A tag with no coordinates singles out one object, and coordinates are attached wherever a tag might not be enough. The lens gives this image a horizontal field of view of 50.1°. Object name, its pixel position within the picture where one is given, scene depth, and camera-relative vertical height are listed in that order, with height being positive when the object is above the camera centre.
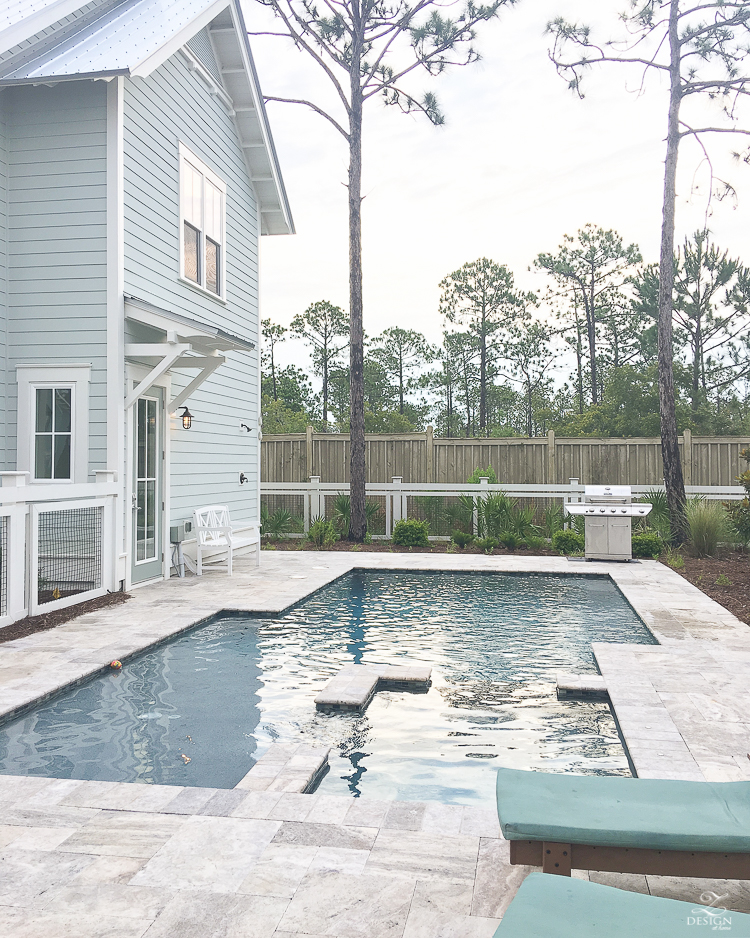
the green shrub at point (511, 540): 12.95 -0.89
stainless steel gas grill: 11.47 -0.54
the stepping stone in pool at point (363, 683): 4.93 -1.30
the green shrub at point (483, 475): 14.41 +0.18
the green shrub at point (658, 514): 12.94 -0.50
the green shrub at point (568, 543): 12.56 -0.92
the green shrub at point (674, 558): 11.20 -1.10
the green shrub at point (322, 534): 13.79 -0.83
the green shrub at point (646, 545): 12.10 -0.92
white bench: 9.91 -0.66
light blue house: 7.86 +2.08
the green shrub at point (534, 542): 12.91 -0.92
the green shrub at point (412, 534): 13.31 -0.81
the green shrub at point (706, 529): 11.92 -0.67
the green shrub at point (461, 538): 13.09 -0.87
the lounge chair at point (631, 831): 2.34 -1.03
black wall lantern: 9.56 +0.81
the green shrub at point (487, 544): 12.88 -0.96
